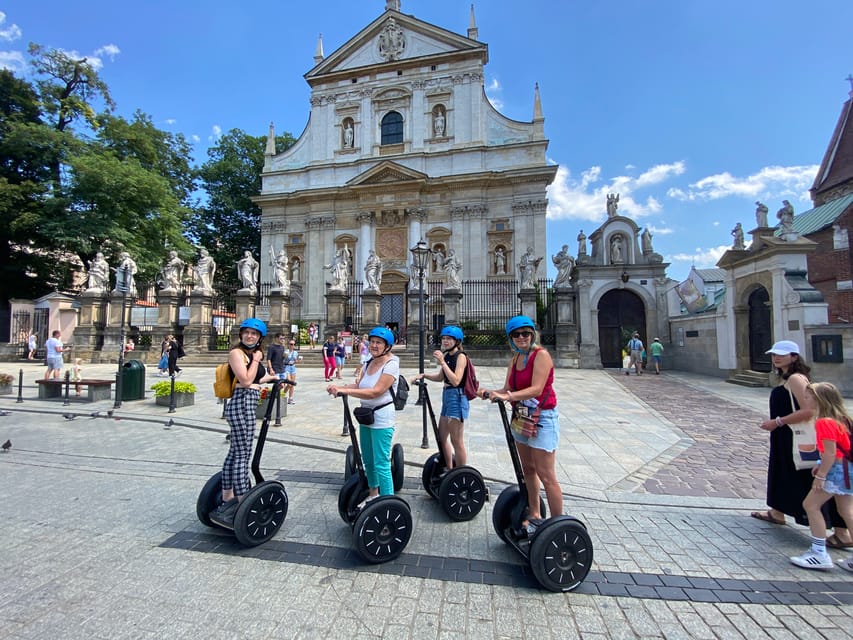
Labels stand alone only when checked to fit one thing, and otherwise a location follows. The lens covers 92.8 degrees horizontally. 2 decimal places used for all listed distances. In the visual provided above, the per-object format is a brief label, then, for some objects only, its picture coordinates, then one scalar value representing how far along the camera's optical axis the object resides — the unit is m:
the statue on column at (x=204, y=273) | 19.62
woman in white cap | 3.37
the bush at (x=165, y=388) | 9.34
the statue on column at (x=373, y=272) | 19.95
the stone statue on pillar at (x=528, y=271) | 19.84
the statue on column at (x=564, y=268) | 19.56
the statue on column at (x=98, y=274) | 20.39
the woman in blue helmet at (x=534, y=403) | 2.98
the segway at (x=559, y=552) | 2.72
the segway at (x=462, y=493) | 3.75
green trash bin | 9.82
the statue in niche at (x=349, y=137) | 34.19
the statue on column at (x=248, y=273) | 20.00
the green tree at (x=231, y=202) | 38.03
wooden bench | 10.12
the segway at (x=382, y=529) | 2.98
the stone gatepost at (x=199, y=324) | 19.17
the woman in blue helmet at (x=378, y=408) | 3.19
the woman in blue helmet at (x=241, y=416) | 3.35
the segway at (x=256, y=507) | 3.24
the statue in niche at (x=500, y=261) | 30.30
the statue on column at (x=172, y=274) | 19.98
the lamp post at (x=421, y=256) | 10.10
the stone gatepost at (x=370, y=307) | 19.28
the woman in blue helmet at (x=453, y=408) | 4.06
